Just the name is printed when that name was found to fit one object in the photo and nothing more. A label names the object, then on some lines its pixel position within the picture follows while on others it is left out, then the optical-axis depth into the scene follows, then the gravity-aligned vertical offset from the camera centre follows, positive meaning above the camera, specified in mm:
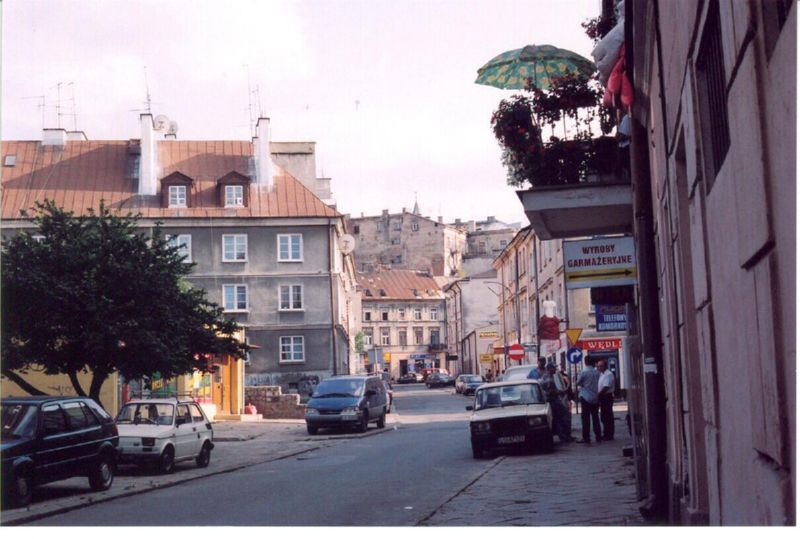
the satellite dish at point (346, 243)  56797 +7300
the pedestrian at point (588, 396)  21688 -559
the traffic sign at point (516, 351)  45197 +872
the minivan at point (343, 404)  31344 -776
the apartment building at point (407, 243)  124500 +15825
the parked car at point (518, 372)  32375 -24
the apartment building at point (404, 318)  117875 +6525
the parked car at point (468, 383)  66000 -598
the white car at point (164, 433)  19312 -912
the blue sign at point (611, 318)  20052 +969
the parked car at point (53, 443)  14016 -781
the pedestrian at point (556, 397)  22797 -583
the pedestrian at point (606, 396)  21234 -571
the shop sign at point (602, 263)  15000 +1508
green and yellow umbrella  14125 +4122
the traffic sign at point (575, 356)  30422 +392
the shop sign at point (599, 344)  33469 +816
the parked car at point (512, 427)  20516 -1079
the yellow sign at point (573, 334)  30219 +1015
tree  20844 +1698
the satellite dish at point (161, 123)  54200 +13547
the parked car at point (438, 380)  88375 -435
